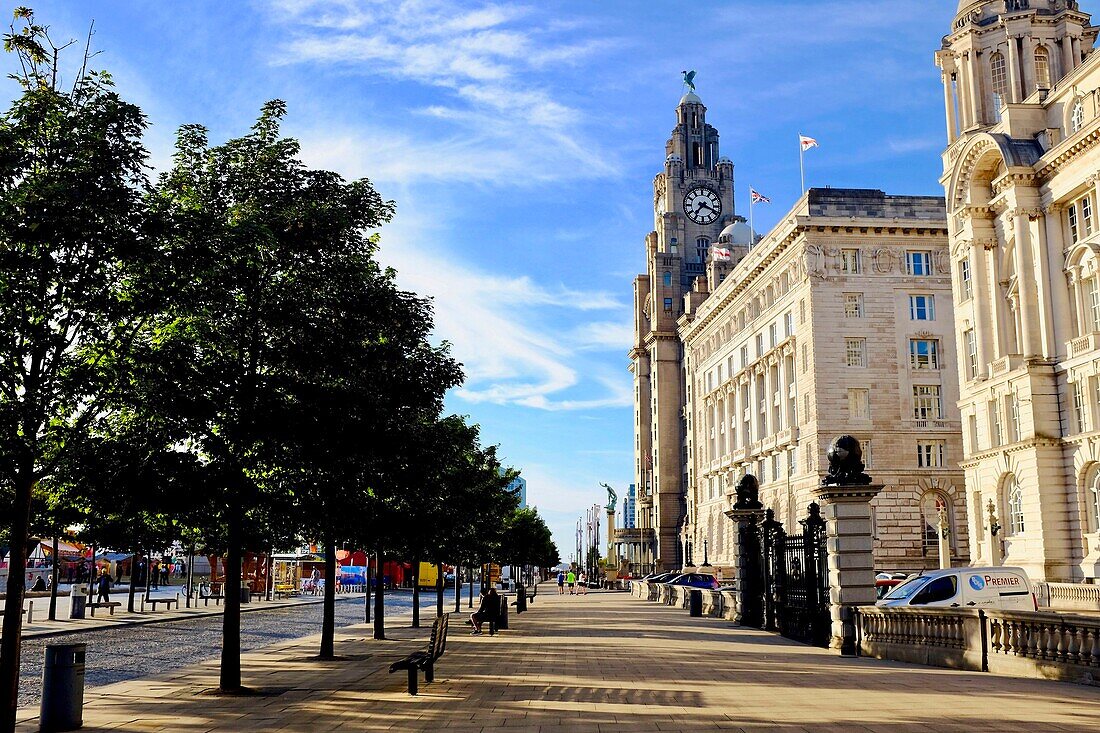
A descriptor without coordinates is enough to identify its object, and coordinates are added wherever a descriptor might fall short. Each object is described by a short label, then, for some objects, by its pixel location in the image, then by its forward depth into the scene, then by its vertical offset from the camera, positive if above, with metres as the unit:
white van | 24.89 -0.95
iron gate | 25.36 -0.75
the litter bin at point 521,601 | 45.49 -2.19
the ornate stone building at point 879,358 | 68.75 +12.64
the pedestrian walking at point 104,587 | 46.89 -1.58
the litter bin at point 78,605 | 39.12 -1.94
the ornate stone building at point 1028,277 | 47.09 +12.95
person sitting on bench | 29.09 -1.66
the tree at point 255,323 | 15.63 +3.46
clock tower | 128.88 +32.36
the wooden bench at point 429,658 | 15.21 -1.62
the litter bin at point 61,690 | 12.48 -1.61
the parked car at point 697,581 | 61.56 -1.78
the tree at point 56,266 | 11.26 +3.14
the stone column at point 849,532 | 23.09 +0.38
